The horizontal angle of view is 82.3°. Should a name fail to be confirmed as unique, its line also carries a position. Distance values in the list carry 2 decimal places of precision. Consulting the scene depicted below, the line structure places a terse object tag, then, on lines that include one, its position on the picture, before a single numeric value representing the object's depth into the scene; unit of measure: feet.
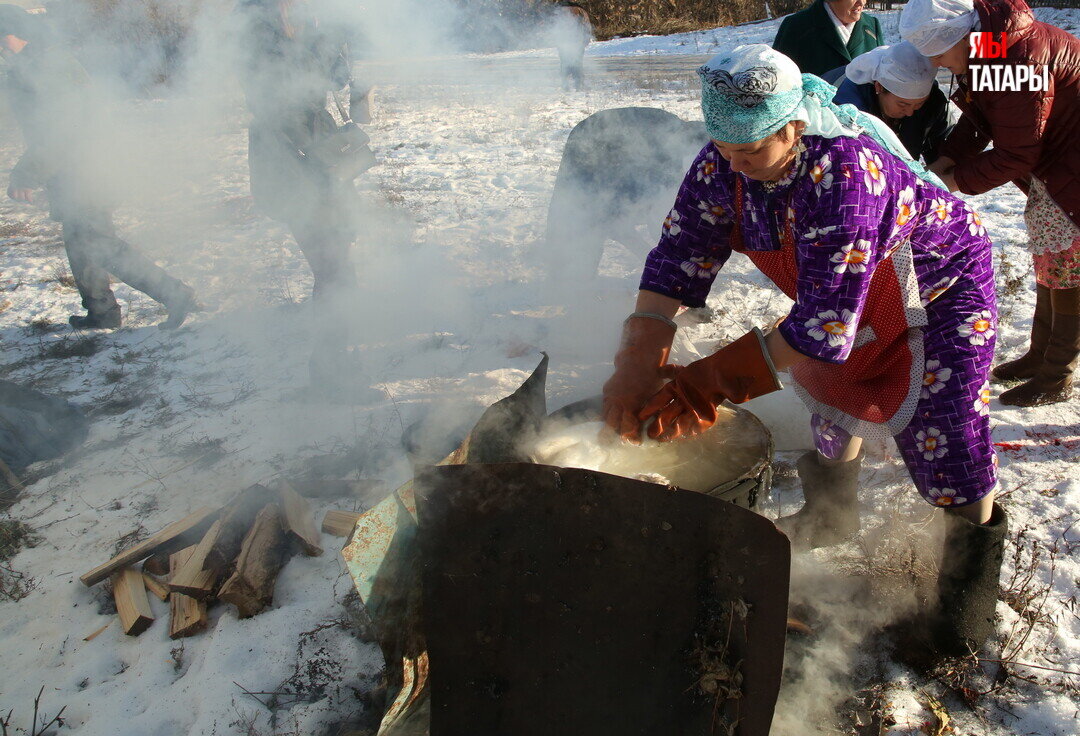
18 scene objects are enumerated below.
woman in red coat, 7.82
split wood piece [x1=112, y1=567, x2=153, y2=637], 8.66
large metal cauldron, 6.62
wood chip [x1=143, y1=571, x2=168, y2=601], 9.14
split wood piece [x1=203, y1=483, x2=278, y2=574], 9.19
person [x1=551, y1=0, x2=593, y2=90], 24.12
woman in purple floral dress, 5.22
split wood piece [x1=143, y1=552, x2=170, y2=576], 9.52
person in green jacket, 11.53
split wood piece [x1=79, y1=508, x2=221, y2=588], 9.37
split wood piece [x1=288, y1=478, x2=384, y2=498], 10.61
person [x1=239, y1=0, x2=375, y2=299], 10.95
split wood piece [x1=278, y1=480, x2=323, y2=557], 9.50
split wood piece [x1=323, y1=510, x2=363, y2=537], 9.80
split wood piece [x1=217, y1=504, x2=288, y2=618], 8.59
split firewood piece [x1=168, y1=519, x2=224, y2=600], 8.70
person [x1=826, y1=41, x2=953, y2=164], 8.82
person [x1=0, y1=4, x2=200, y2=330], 13.46
